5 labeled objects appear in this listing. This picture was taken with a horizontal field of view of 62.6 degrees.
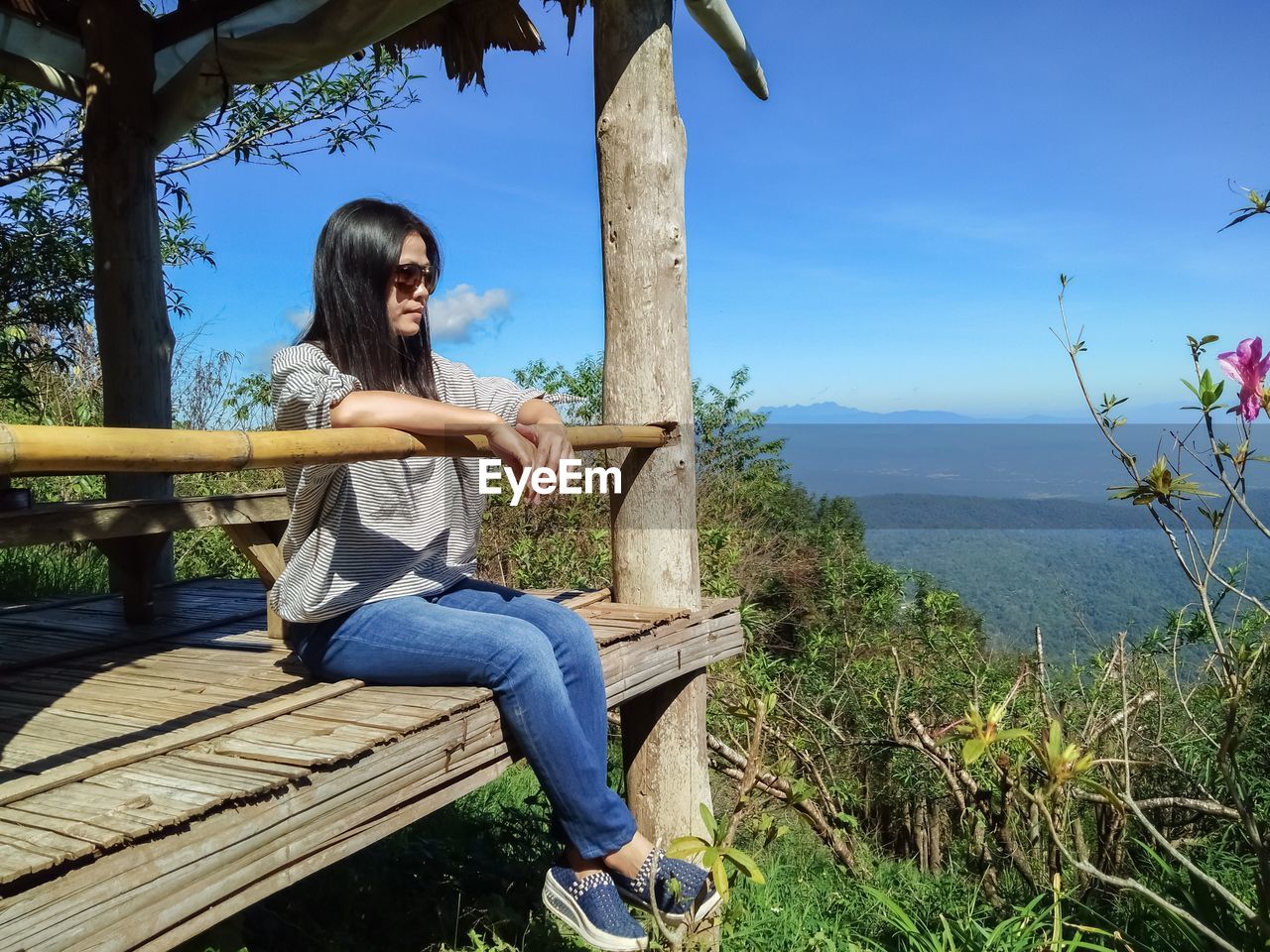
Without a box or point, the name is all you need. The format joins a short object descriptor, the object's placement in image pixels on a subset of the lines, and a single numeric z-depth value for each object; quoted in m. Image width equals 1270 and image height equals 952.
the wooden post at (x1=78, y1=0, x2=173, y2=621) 4.12
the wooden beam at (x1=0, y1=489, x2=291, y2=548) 2.41
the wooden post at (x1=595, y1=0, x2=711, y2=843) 2.96
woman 2.14
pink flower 1.58
